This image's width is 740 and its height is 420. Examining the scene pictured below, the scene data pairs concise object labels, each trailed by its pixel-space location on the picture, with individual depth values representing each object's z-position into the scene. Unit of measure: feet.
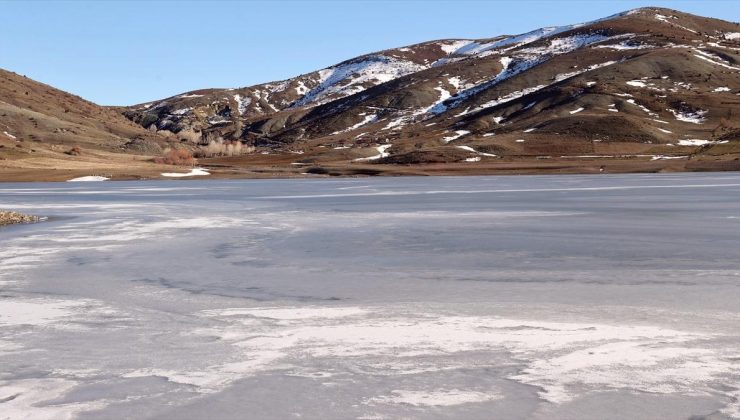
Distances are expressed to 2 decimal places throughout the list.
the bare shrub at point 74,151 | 431.02
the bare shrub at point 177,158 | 438.89
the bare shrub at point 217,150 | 619.79
